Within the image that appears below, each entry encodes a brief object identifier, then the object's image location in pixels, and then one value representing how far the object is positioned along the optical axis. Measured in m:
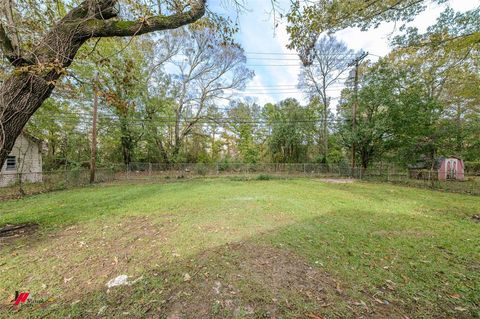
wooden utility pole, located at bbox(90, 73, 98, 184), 10.58
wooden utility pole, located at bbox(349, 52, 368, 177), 13.21
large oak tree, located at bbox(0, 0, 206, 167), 2.00
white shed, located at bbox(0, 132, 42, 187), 9.76
